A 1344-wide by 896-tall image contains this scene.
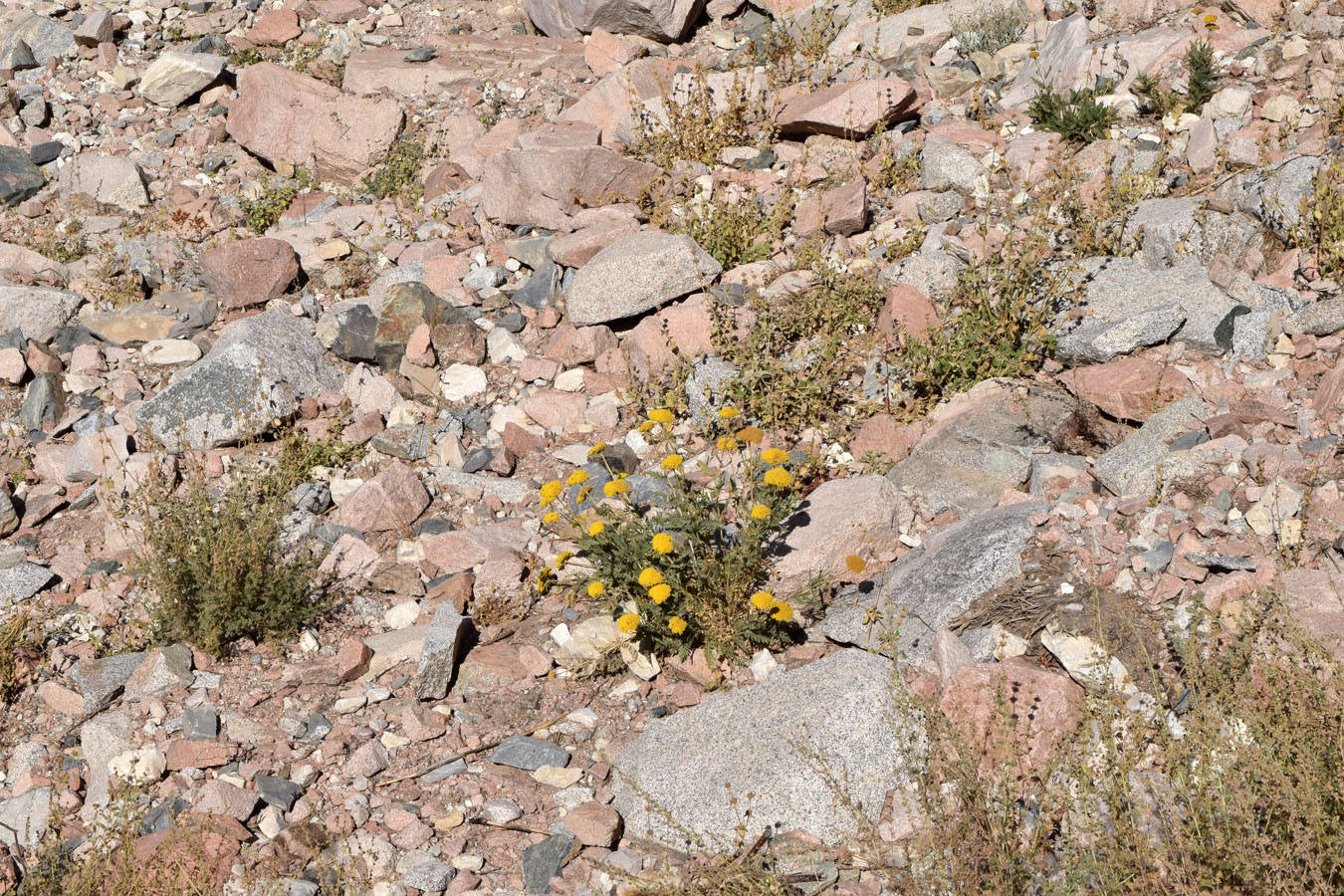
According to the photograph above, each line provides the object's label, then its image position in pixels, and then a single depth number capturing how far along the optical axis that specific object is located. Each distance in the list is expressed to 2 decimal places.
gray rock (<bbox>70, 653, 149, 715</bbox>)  4.59
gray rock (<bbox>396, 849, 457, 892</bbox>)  3.72
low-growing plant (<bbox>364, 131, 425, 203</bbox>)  8.30
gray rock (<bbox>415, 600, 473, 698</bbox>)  4.48
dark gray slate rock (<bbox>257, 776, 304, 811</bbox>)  4.07
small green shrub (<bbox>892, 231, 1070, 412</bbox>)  5.46
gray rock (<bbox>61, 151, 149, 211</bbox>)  8.57
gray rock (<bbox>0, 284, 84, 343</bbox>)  7.02
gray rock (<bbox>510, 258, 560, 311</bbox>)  6.84
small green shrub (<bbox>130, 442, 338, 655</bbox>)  4.75
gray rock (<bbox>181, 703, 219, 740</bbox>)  4.38
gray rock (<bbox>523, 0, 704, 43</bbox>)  9.24
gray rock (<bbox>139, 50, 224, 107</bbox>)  9.60
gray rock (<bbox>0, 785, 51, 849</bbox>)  4.05
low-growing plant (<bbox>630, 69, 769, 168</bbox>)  7.74
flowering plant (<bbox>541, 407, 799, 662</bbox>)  4.38
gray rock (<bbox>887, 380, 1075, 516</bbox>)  4.91
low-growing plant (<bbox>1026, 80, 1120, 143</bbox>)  6.82
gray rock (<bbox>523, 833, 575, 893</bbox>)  3.68
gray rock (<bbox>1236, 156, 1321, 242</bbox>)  5.57
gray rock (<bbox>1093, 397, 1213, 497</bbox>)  4.58
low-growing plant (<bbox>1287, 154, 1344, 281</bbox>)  5.31
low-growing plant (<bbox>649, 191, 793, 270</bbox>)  6.67
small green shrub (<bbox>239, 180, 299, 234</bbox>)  8.37
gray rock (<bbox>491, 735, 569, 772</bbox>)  4.17
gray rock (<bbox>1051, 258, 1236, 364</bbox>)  5.26
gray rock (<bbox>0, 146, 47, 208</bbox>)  8.62
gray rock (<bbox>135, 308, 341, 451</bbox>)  6.05
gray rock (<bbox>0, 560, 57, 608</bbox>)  5.19
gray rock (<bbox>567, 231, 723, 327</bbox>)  6.31
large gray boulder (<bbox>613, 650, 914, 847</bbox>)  3.69
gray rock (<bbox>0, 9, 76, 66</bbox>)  10.18
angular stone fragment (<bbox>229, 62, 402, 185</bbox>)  8.72
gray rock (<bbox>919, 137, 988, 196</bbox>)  6.82
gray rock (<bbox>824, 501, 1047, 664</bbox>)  4.23
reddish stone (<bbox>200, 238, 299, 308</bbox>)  7.24
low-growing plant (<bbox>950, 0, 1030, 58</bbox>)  8.09
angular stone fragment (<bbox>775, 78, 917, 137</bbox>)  7.49
